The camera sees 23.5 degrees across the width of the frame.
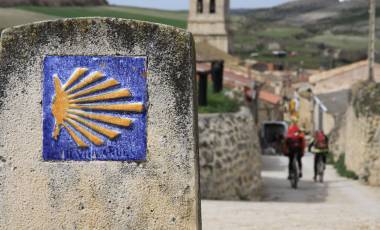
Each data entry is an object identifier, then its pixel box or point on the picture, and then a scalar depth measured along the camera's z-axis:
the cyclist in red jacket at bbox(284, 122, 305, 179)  17.20
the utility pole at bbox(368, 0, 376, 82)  29.58
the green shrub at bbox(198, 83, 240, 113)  17.41
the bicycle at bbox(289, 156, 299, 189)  17.45
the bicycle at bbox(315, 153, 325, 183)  19.05
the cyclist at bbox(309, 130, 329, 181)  18.66
